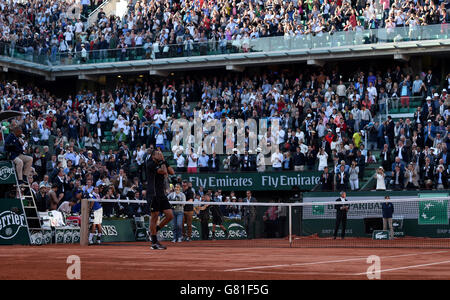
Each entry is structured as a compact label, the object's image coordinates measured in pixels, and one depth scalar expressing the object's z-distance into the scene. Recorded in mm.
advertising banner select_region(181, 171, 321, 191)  31844
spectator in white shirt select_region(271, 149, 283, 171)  32219
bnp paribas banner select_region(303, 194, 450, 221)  23531
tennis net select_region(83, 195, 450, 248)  23078
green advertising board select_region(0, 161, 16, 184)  21156
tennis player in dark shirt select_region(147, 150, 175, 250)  16438
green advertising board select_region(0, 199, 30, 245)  21266
